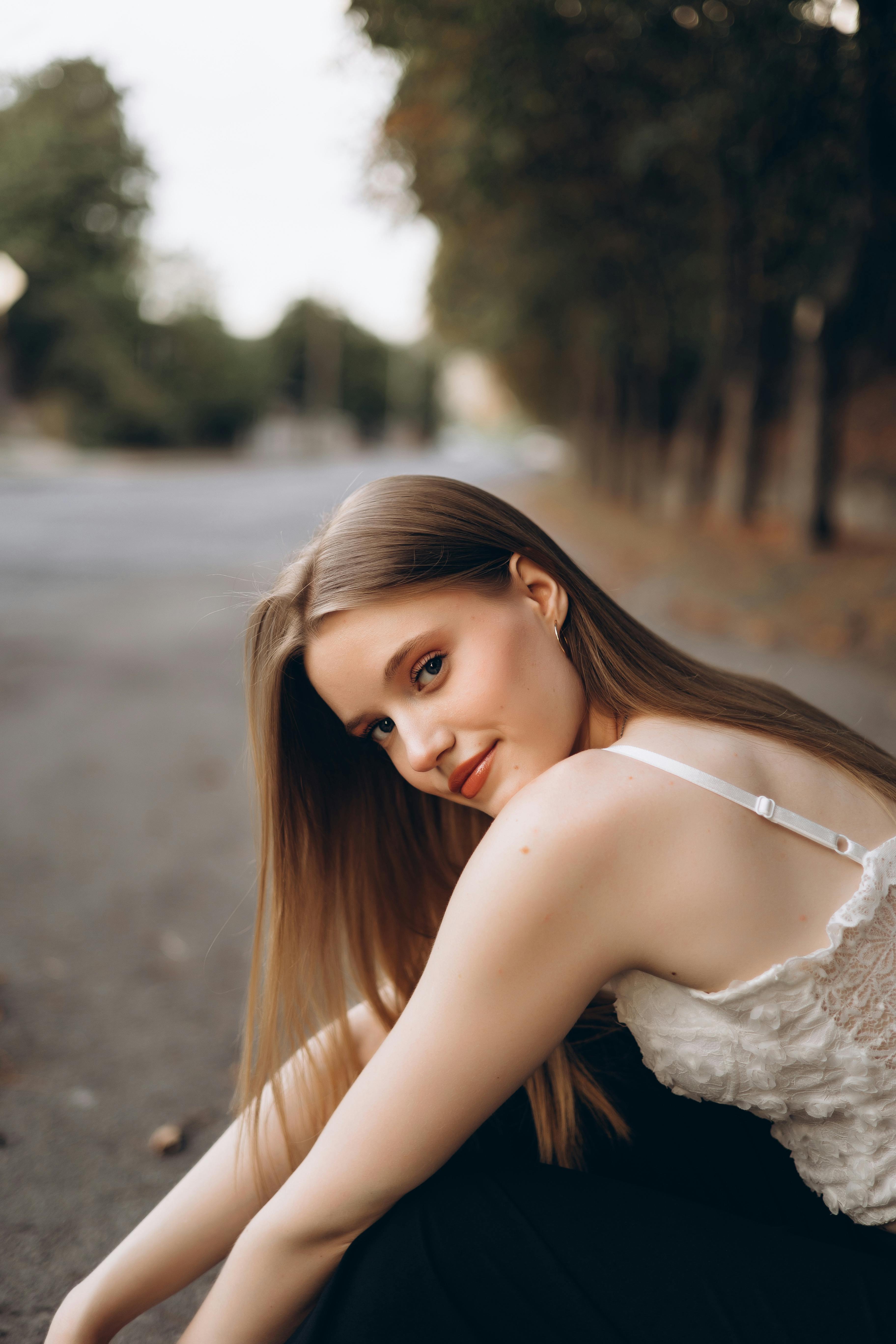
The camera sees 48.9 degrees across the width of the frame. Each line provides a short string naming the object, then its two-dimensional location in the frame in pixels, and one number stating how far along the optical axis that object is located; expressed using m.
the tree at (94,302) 9.86
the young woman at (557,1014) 1.31
